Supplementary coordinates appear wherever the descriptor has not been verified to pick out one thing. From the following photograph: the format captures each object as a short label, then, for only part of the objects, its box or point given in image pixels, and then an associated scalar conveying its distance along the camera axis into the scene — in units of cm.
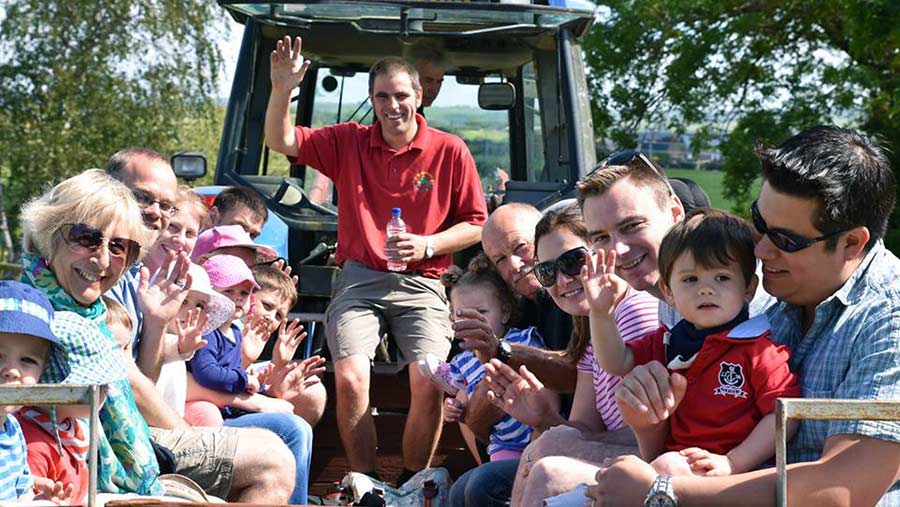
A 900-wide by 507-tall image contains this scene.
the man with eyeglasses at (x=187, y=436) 402
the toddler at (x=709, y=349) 318
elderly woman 371
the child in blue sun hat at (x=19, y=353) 307
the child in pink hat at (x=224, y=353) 459
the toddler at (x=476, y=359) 470
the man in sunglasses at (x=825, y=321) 297
